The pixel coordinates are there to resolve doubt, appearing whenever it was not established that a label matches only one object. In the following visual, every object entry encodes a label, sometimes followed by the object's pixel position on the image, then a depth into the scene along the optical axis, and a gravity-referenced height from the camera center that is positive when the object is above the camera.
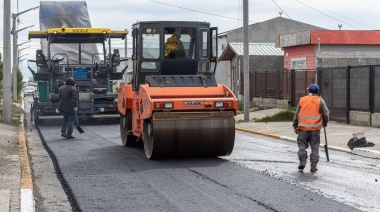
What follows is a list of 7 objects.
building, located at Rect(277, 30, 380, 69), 34.91 +1.37
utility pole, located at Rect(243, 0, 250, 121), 26.66 +0.66
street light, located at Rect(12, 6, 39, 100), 42.82 +1.30
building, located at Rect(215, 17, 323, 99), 44.00 +1.83
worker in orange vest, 12.64 -0.84
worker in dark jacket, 19.81 -0.77
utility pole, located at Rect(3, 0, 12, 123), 26.03 +0.41
